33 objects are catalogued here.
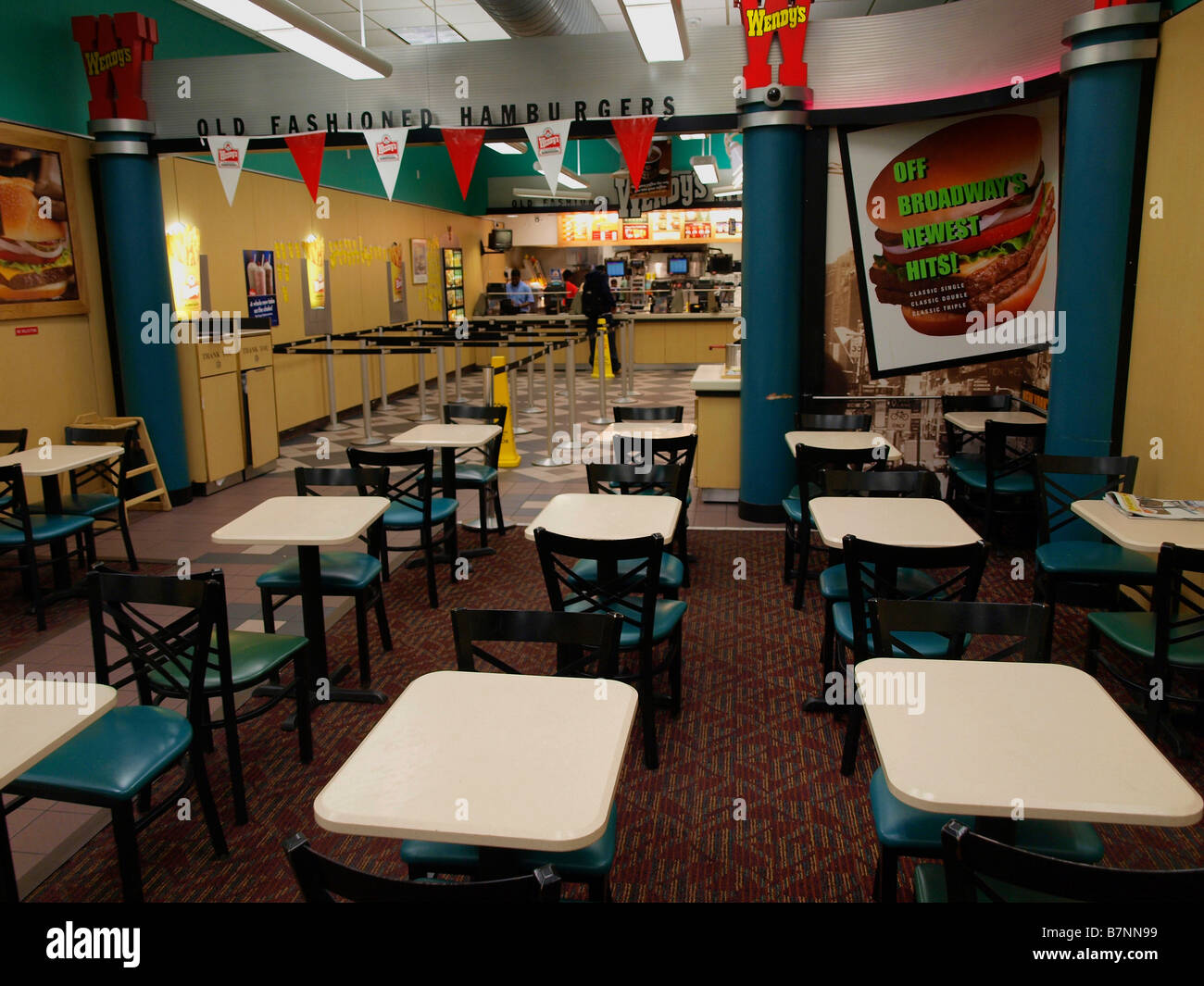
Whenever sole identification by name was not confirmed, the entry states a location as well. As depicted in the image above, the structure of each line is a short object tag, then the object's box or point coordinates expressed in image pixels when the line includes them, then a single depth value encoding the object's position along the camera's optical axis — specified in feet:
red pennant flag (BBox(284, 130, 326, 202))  21.40
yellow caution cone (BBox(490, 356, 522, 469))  27.91
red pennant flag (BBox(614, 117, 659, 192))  19.97
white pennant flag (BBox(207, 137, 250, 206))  21.79
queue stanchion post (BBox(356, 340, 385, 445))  30.45
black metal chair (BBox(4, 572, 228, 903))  8.15
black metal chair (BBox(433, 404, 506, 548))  19.34
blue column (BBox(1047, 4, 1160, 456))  14.55
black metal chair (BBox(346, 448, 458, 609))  15.55
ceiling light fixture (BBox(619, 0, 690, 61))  15.40
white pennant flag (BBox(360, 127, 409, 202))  20.75
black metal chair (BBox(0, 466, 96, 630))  15.38
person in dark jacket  44.88
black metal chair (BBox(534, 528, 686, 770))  10.41
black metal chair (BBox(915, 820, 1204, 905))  5.11
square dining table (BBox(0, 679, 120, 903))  6.74
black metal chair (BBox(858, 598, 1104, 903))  7.02
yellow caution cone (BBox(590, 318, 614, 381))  47.82
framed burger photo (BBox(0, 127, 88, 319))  20.35
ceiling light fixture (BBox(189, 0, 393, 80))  15.61
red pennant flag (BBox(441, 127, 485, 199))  20.94
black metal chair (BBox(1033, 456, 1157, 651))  13.08
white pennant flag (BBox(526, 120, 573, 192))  20.42
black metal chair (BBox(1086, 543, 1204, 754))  9.93
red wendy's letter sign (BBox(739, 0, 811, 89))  18.72
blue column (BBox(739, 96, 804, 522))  19.48
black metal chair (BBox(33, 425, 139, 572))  17.85
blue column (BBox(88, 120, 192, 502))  22.17
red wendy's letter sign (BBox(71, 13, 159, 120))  21.50
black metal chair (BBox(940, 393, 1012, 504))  20.02
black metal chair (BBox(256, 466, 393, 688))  13.01
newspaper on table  12.11
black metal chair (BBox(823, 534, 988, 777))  10.05
